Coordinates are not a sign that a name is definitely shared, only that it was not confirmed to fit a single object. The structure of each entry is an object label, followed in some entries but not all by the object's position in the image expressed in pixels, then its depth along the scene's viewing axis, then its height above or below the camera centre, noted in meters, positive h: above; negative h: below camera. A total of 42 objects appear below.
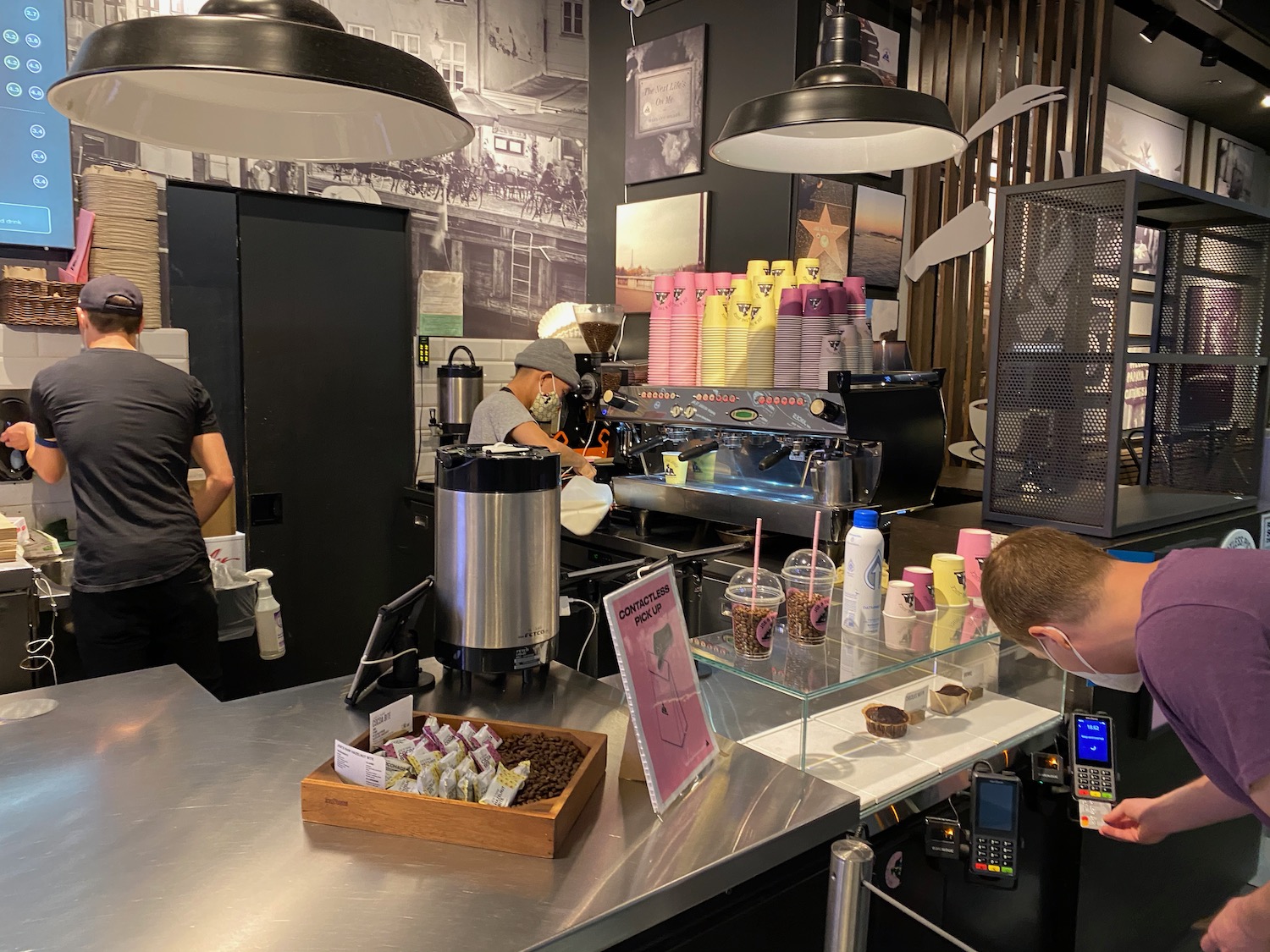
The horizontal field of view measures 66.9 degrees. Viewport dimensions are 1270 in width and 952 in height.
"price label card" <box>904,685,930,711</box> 2.05 -0.67
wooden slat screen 4.11 +1.16
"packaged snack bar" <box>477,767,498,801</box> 1.29 -0.55
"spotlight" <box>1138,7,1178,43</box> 4.65 +1.77
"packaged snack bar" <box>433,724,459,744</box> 1.42 -0.54
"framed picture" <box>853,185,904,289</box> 4.50 +0.69
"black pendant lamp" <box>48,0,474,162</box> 1.24 +0.43
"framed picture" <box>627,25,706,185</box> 4.55 +1.33
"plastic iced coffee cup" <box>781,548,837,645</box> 1.84 -0.42
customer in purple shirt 1.28 -0.37
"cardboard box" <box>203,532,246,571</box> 3.70 -0.69
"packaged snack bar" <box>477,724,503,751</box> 1.42 -0.54
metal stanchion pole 1.12 -0.61
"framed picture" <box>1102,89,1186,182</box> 6.22 +1.71
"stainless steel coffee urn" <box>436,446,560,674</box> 1.70 -0.32
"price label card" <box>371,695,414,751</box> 1.40 -0.52
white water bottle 1.93 -0.39
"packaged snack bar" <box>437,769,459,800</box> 1.29 -0.55
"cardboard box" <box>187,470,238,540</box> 3.75 -0.59
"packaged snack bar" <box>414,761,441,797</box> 1.29 -0.55
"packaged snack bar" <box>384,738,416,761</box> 1.35 -0.53
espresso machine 3.03 -0.23
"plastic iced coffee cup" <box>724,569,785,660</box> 1.74 -0.43
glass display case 1.72 -0.66
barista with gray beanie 3.82 -0.11
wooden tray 1.22 -0.57
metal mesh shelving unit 2.43 +0.15
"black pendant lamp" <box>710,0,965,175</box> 2.04 +0.60
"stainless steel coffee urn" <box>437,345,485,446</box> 4.55 -0.10
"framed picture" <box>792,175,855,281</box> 4.22 +0.71
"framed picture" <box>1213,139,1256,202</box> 7.58 +1.77
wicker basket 3.39 +0.23
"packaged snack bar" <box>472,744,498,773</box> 1.36 -0.54
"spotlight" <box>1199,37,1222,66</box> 5.14 +1.81
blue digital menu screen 3.44 +0.84
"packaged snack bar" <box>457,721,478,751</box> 1.42 -0.54
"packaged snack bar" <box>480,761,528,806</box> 1.26 -0.55
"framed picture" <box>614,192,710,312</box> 4.55 +0.67
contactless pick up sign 1.36 -0.46
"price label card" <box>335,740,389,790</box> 1.29 -0.53
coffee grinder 4.55 +0.05
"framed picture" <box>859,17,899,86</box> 4.40 +1.54
